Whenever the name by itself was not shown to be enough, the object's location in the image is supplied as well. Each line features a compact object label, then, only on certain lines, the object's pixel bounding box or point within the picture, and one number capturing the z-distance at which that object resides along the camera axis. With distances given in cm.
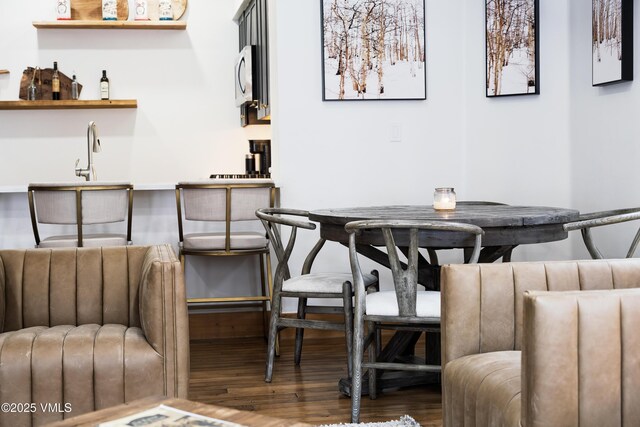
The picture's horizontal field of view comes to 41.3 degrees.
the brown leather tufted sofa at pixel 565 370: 193
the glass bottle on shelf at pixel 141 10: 679
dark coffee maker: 639
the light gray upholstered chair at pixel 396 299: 325
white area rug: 326
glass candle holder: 390
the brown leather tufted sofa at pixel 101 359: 275
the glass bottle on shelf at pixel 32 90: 662
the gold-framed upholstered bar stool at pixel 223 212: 457
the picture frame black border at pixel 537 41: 462
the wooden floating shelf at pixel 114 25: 666
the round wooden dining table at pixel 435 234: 336
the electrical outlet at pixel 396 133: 498
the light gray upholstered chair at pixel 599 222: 340
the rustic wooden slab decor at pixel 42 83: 666
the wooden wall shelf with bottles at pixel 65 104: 661
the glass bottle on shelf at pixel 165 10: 680
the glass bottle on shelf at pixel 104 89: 675
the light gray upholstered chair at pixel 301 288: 379
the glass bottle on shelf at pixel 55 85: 664
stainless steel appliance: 579
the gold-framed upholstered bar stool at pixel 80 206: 437
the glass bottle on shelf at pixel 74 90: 670
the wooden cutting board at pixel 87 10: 677
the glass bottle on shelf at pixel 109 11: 667
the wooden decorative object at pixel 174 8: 686
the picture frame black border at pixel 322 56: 486
